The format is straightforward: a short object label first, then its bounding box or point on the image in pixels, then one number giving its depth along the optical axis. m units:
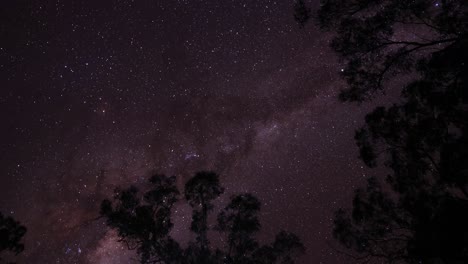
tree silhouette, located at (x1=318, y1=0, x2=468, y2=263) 12.77
